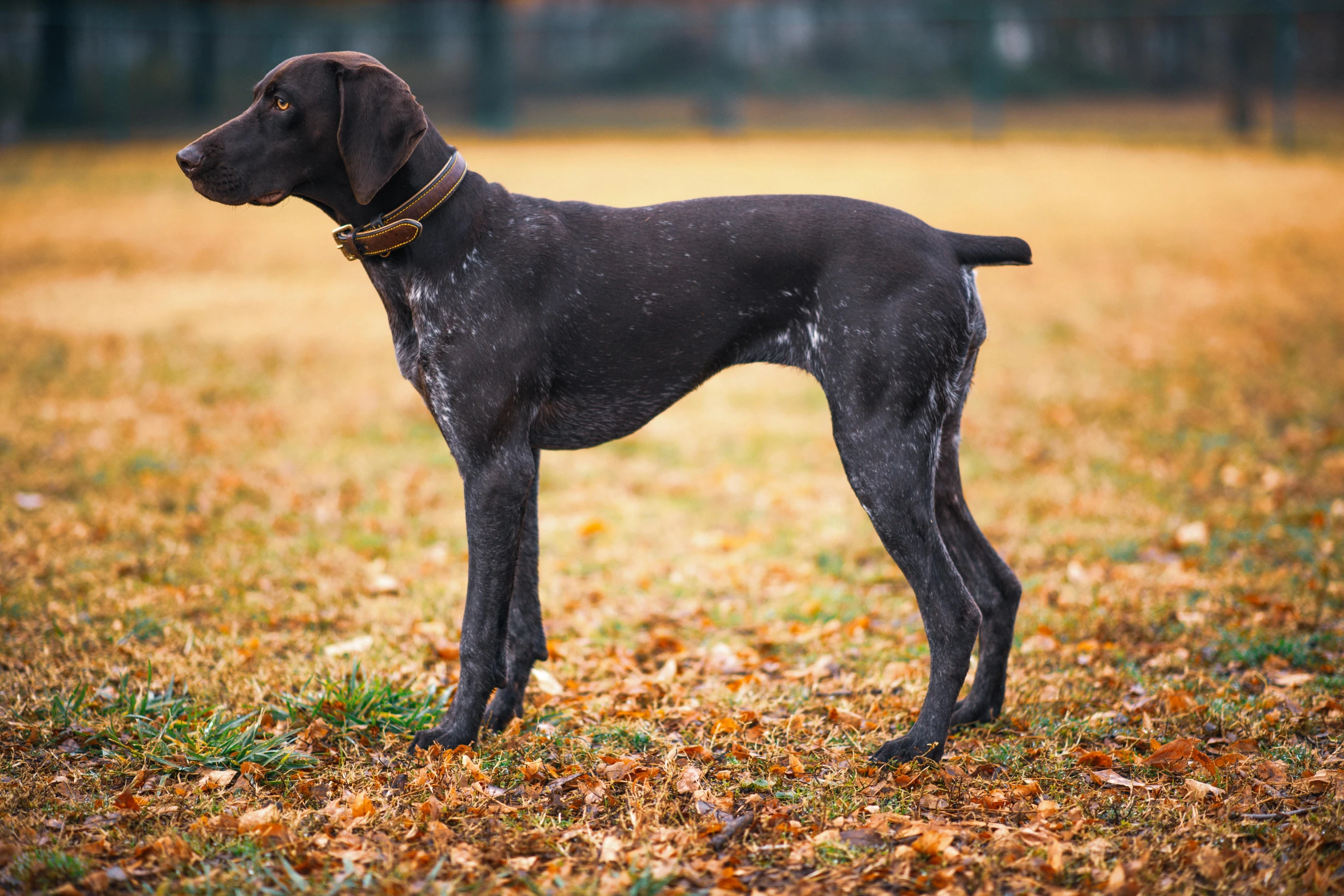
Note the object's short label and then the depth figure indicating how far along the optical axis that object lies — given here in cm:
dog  367
